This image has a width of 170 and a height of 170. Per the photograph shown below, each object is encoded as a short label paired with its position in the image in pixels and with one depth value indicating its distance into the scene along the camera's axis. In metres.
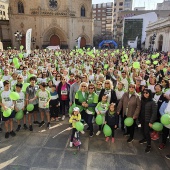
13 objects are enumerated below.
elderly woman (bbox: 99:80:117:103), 4.98
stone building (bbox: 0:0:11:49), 34.38
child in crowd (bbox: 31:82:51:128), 5.32
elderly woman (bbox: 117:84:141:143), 4.60
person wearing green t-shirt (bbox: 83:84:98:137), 4.97
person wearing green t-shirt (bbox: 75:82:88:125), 4.96
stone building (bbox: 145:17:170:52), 28.39
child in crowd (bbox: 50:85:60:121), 5.80
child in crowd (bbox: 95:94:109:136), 4.84
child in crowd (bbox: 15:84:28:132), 5.12
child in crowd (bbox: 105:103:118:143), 4.69
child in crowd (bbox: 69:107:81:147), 4.40
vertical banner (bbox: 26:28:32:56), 13.13
